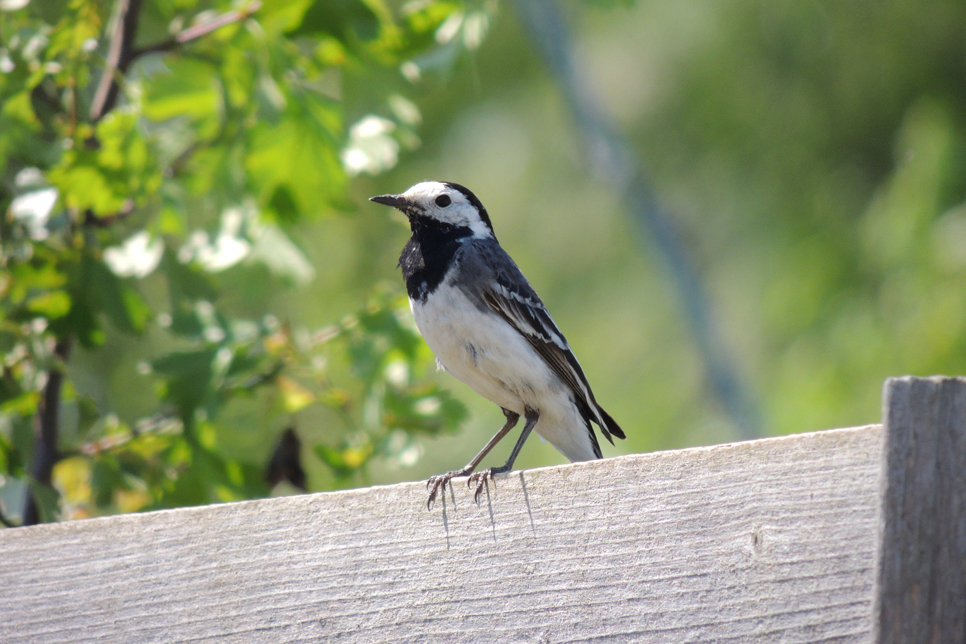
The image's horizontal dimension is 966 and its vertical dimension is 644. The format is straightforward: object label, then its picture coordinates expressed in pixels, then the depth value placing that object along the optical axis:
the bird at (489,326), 6.96
